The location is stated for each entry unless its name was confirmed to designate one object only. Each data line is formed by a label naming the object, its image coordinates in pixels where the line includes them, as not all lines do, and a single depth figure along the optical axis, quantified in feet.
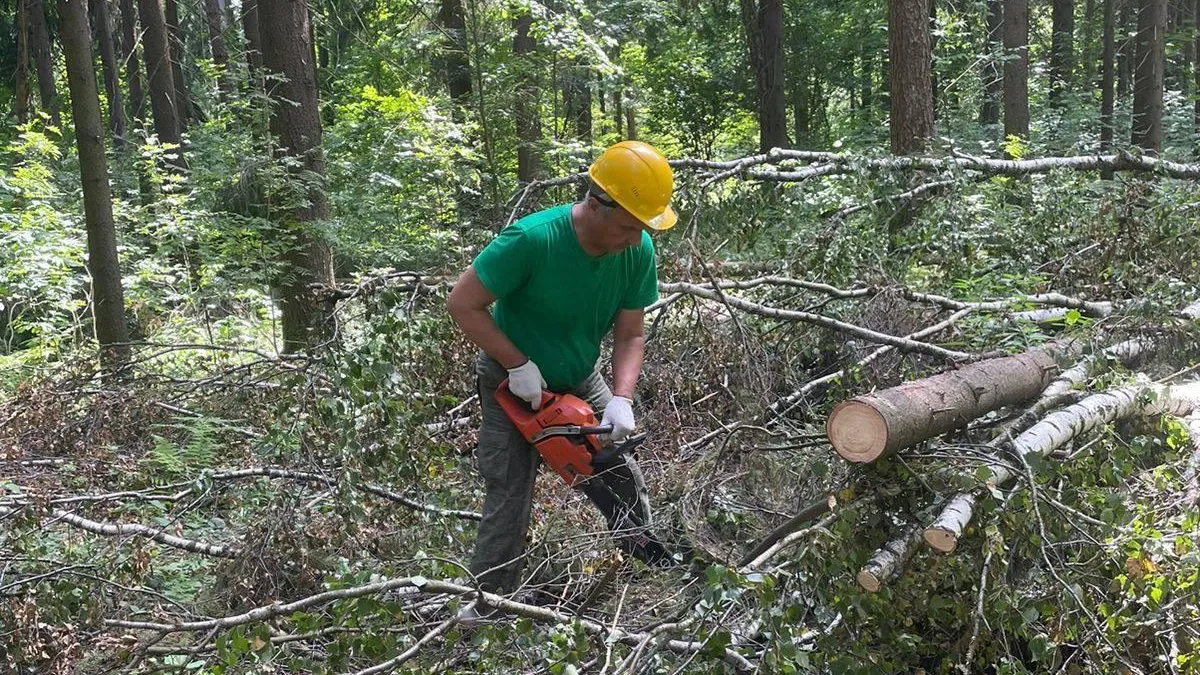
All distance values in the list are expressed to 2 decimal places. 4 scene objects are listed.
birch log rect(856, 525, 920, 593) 7.15
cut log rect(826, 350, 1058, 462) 7.28
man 8.98
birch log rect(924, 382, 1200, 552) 7.25
